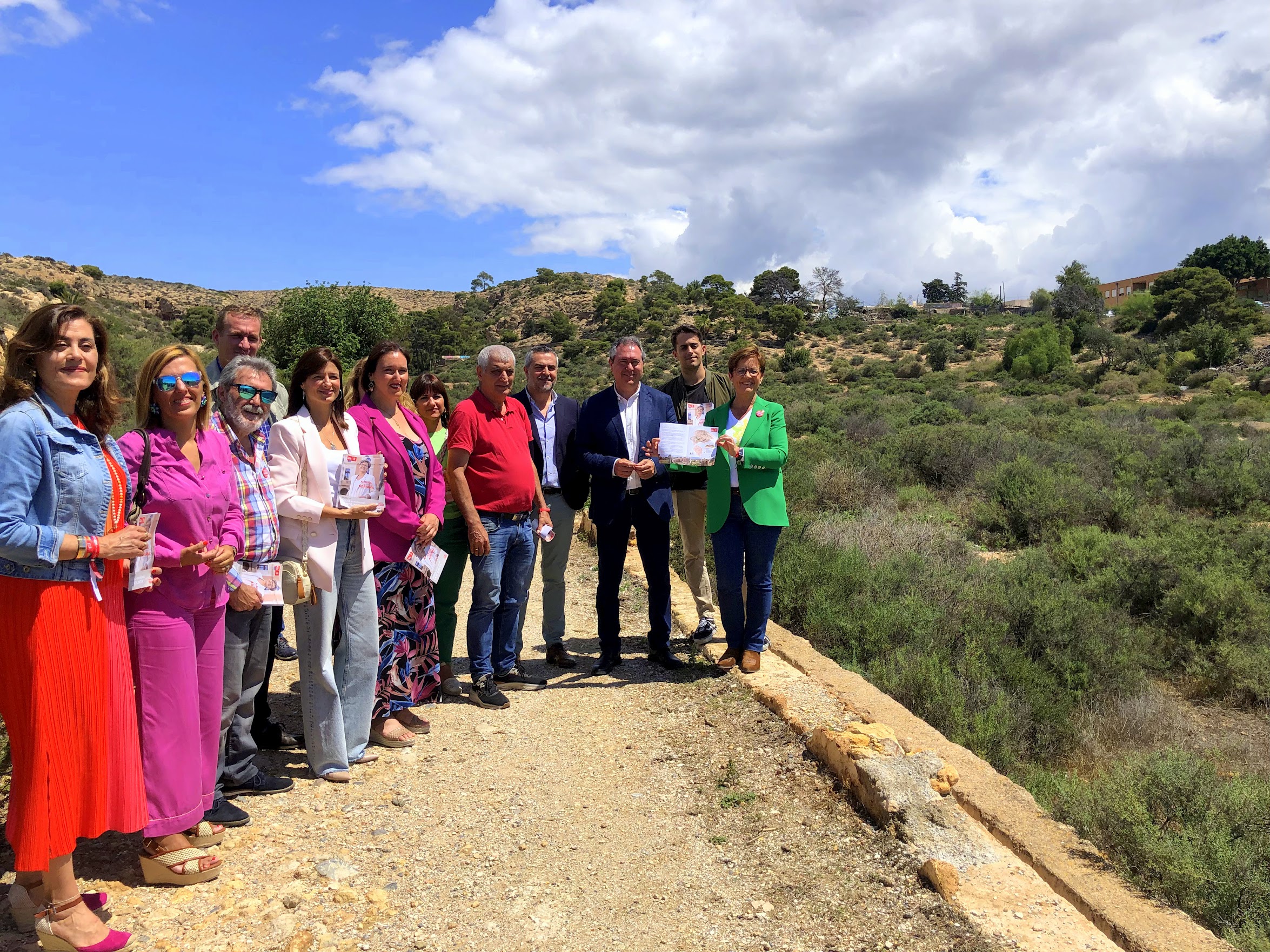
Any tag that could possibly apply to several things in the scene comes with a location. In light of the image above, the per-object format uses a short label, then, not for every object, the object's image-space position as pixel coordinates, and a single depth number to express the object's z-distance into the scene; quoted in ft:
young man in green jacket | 17.95
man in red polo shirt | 15.34
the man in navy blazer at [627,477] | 16.63
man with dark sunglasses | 10.86
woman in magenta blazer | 13.53
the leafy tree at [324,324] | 92.68
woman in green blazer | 16.01
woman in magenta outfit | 9.39
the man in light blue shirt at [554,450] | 16.84
